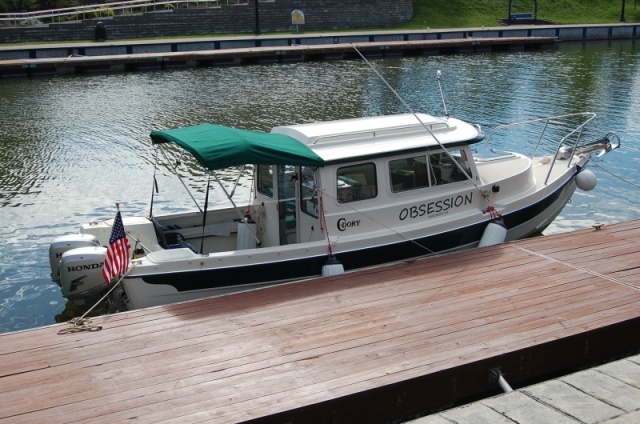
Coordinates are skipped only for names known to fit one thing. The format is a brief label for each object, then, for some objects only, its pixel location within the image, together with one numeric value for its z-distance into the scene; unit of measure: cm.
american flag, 1052
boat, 1093
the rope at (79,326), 927
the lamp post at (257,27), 5278
